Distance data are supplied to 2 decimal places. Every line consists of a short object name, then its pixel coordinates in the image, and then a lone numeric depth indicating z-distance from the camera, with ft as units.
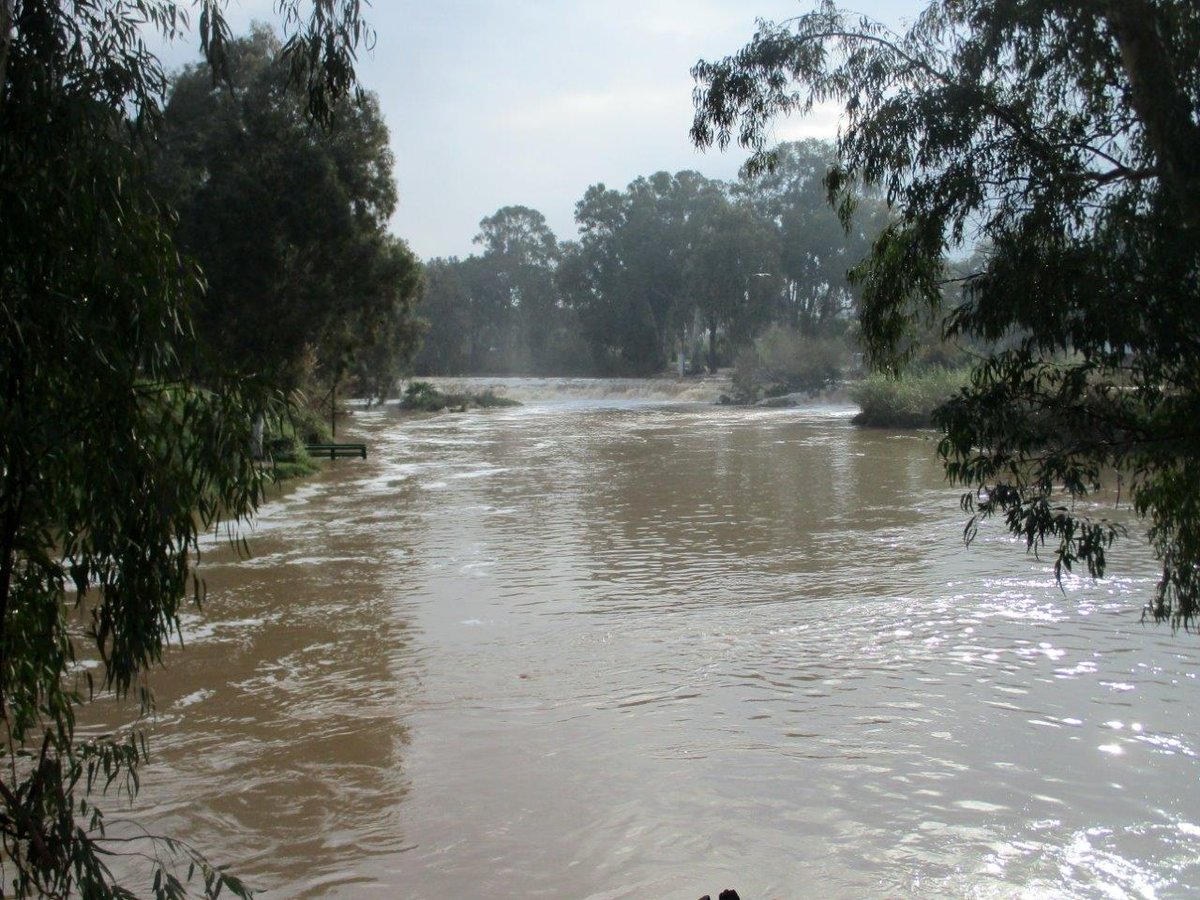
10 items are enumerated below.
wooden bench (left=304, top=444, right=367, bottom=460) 96.48
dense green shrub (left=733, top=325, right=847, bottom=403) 196.03
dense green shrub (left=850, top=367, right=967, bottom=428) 132.57
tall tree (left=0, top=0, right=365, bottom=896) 12.35
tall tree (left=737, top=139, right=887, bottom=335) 256.32
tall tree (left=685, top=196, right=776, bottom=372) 245.04
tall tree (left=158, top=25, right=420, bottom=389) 77.92
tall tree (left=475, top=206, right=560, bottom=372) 345.31
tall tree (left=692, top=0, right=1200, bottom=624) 17.19
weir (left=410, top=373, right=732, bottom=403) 218.59
